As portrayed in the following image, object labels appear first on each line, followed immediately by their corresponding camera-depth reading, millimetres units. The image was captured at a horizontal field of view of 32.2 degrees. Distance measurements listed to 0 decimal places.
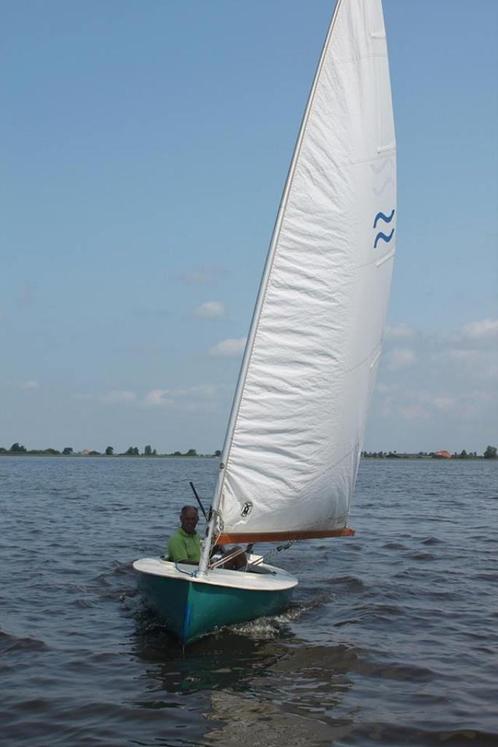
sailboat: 10781
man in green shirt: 11969
